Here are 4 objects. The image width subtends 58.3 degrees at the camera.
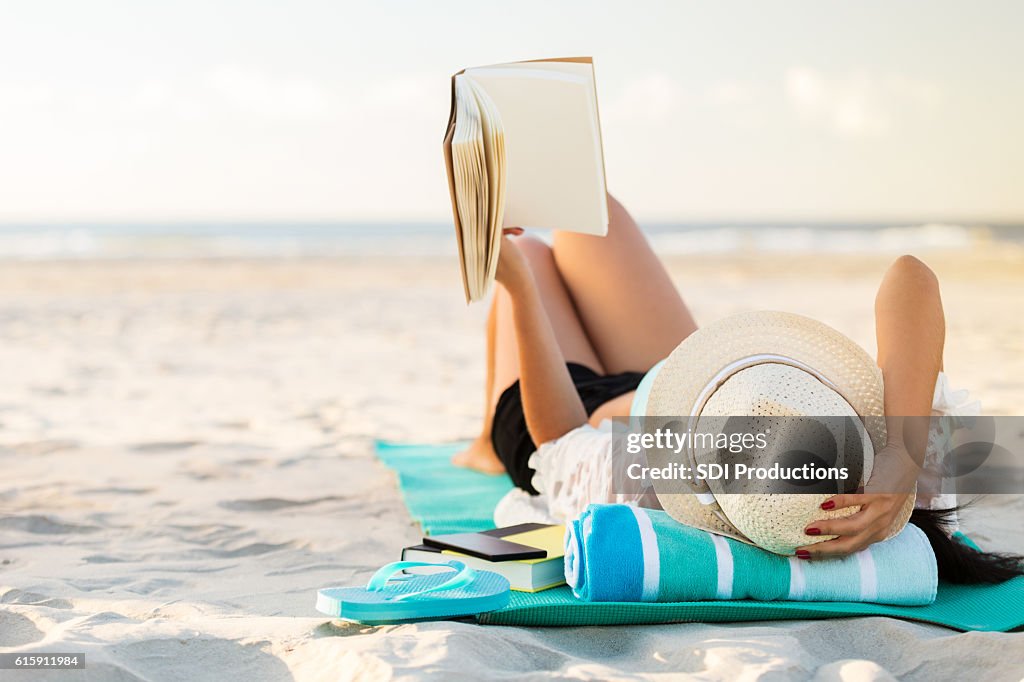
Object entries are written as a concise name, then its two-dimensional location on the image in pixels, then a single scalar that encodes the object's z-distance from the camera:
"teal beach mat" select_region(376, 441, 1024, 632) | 1.70
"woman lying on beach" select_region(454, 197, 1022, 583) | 1.68
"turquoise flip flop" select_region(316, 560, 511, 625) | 1.63
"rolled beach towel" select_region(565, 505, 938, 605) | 1.73
